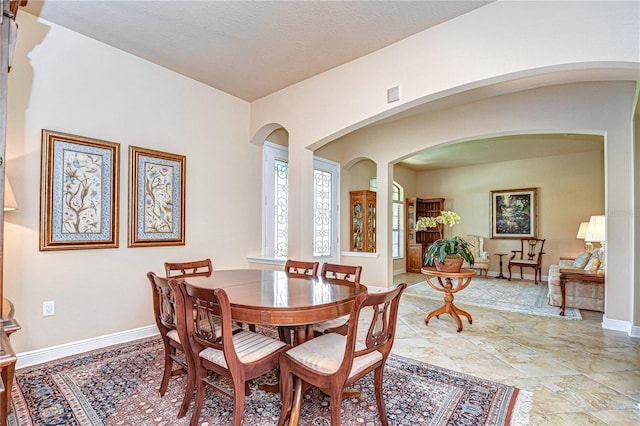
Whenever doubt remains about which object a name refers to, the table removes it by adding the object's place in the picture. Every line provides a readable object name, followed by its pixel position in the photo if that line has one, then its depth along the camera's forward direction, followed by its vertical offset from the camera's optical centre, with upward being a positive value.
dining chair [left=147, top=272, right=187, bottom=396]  2.08 -0.75
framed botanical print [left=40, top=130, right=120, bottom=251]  2.79 +0.20
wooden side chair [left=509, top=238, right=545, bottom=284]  7.09 -0.96
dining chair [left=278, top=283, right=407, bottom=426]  1.61 -0.80
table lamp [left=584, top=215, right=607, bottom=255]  4.33 -0.20
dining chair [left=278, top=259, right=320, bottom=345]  2.41 -0.54
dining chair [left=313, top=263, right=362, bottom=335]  2.43 -0.49
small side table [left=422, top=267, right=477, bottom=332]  3.74 -0.92
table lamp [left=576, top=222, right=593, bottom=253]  5.97 -0.29
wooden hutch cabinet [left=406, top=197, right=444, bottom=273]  8.26 -0.46
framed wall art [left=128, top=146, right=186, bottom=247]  3.34 +0.18
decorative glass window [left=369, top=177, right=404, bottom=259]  8.05 -0.21
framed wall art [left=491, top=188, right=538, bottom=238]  7.60 +0.06
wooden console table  4.25 -0.85
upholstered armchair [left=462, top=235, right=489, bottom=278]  7.63 -0.93
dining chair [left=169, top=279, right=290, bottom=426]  1.64 -0.80
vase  3.76 -0.59
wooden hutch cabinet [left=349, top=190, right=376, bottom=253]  6.37 -0.12
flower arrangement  3.78 -0.43
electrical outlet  2.78 -0.83
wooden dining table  1.78 -0.54
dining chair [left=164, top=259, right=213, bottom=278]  2.89 -0.49
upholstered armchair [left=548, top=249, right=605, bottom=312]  4.49 -1.07
